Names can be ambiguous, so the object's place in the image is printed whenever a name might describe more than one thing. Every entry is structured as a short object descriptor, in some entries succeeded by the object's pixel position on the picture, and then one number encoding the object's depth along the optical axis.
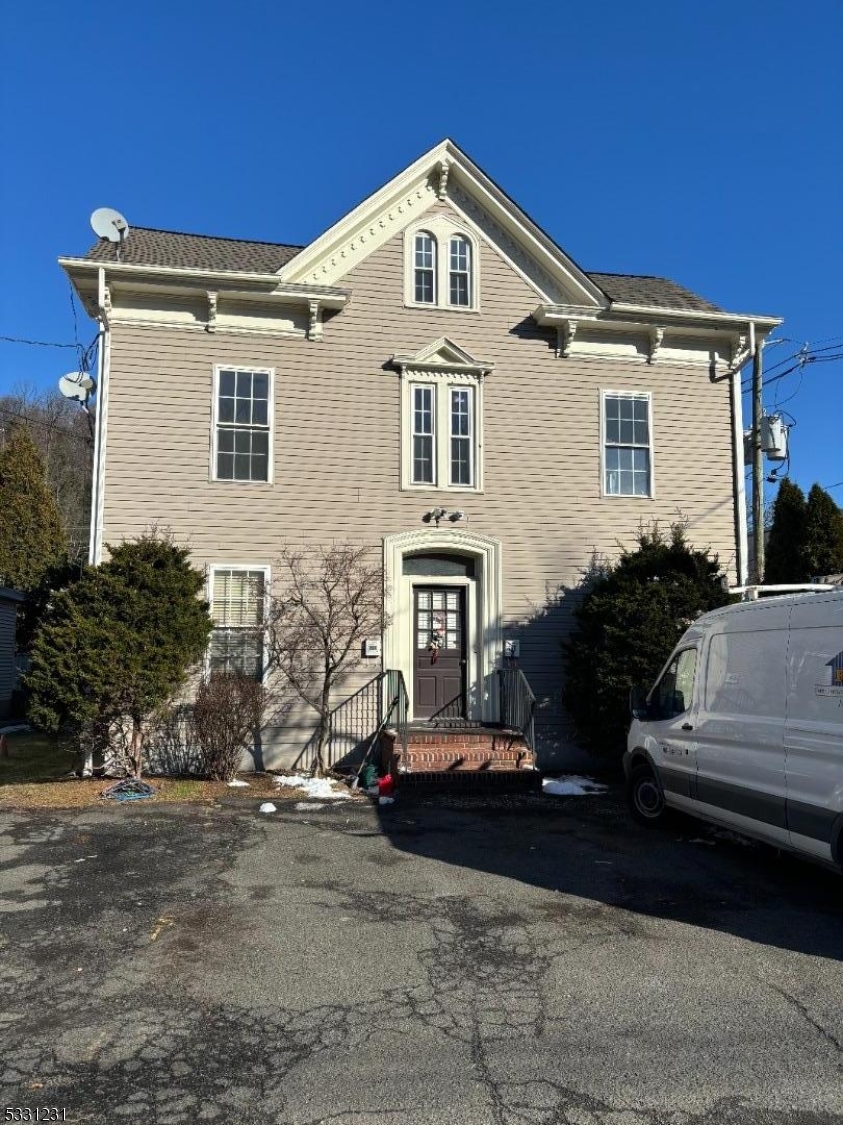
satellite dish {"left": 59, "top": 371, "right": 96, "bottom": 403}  12.45
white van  5.43
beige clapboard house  11.94
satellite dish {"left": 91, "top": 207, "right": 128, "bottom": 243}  12.41
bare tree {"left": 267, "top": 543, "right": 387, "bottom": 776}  11.72
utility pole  14.99
